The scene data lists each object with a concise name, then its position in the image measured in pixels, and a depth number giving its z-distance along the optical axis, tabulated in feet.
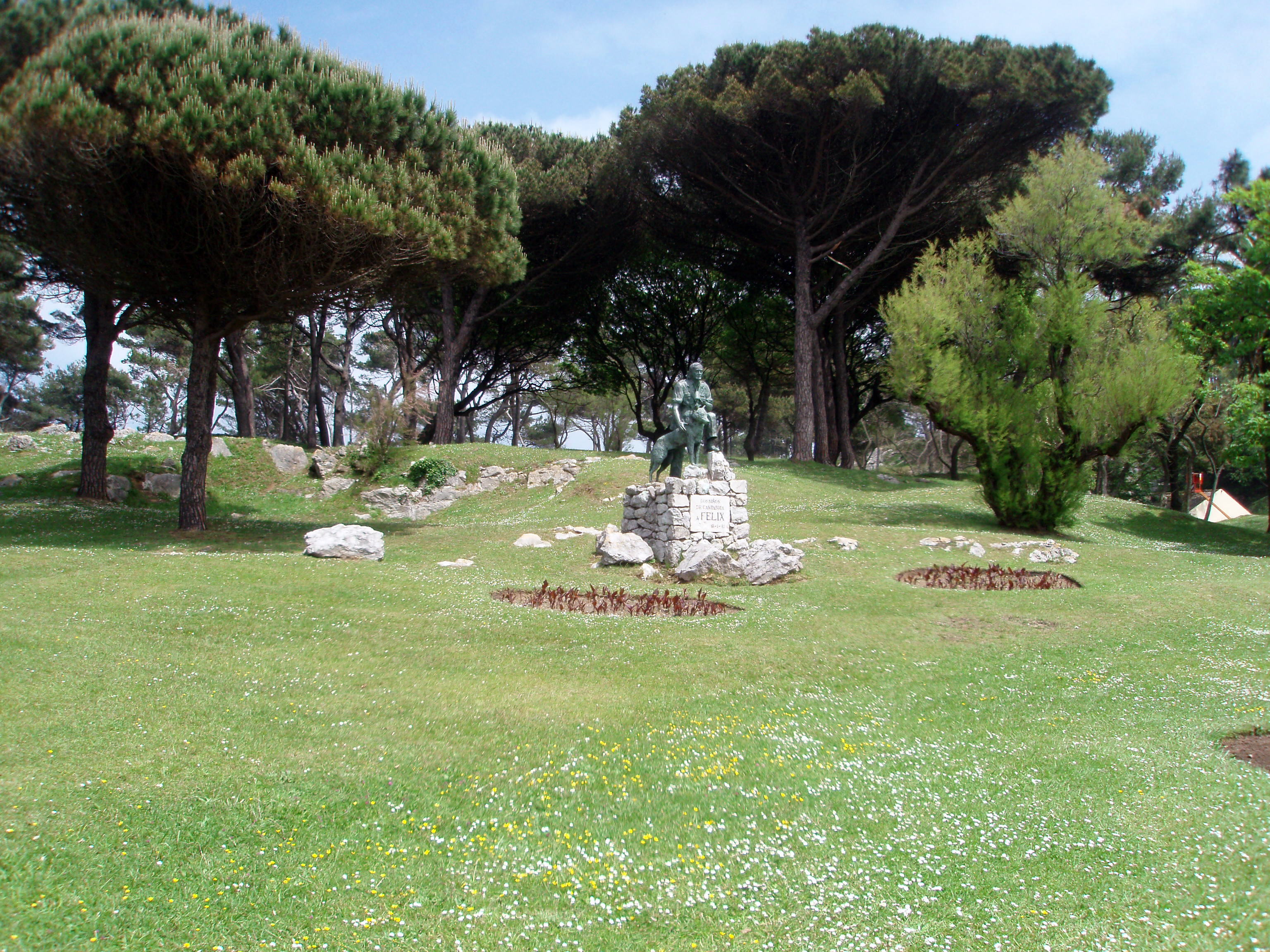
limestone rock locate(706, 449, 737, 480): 61.16
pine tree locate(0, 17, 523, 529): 53.11
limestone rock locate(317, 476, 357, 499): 99.19
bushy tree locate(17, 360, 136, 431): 211.82
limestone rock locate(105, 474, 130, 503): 82.23
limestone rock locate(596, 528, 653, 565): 57.41
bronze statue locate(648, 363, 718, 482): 61.72
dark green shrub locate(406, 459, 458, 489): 99.86
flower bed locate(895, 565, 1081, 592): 54.65
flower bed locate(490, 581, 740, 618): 44.29
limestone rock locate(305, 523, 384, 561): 52.65
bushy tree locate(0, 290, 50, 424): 137.08
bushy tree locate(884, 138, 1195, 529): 79.77
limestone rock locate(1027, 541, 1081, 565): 63.77
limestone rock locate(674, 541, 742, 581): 53.88
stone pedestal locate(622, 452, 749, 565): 58.90
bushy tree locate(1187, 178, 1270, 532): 80.18
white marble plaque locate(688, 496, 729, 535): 59.31
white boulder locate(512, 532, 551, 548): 66.54
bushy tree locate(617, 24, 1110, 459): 101.96
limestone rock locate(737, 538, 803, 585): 53.36
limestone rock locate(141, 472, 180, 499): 87.51
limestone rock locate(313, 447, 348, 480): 102.78
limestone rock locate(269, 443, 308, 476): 102.73
